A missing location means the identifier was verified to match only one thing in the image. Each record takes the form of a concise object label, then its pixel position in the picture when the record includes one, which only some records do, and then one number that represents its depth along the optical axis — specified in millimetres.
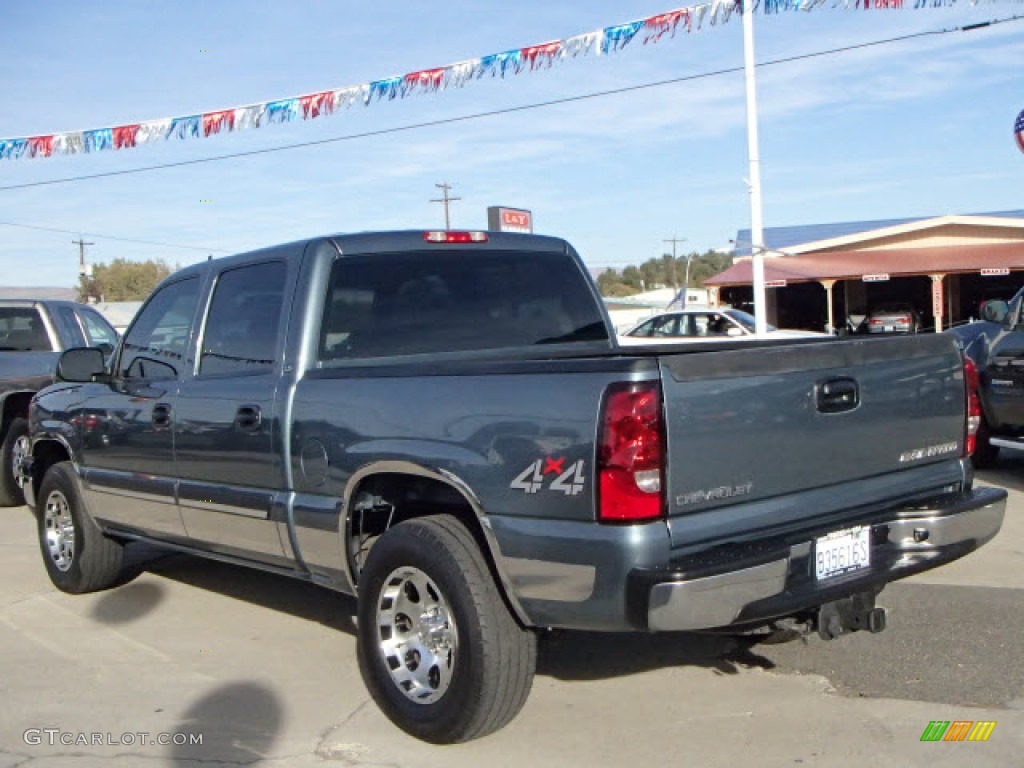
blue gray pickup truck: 3430
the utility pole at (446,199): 57875
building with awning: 31594
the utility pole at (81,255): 62719
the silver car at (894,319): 33219
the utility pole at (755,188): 15680
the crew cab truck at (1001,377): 8664
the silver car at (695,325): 21281
